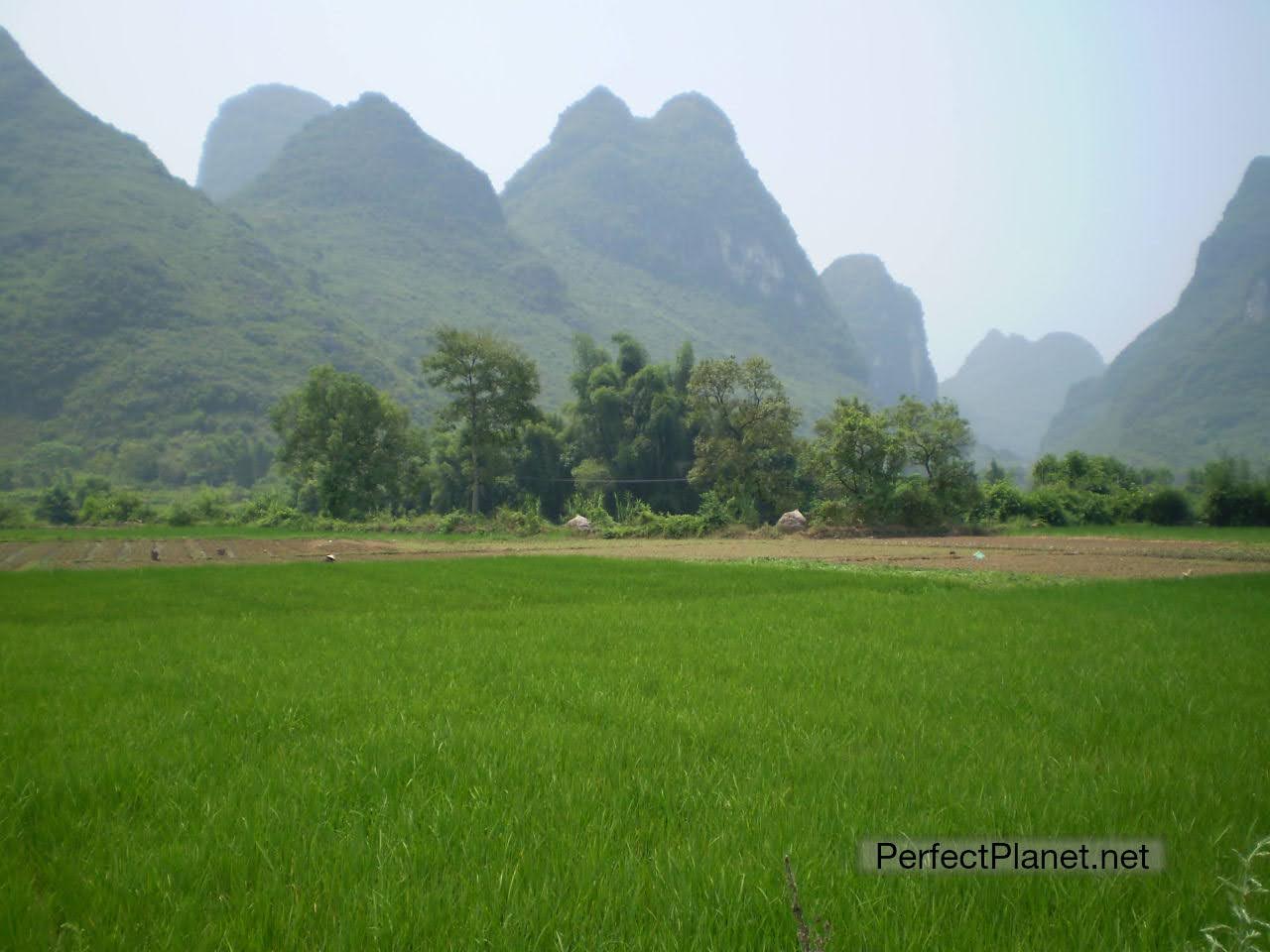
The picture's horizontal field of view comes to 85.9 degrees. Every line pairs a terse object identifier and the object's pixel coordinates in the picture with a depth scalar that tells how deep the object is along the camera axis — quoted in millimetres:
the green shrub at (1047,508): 36719
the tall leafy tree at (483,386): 42312
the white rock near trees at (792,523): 35281
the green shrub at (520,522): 38219
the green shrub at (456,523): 39156
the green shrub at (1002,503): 36438
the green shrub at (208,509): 44812
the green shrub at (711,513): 37844
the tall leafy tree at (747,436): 39750
